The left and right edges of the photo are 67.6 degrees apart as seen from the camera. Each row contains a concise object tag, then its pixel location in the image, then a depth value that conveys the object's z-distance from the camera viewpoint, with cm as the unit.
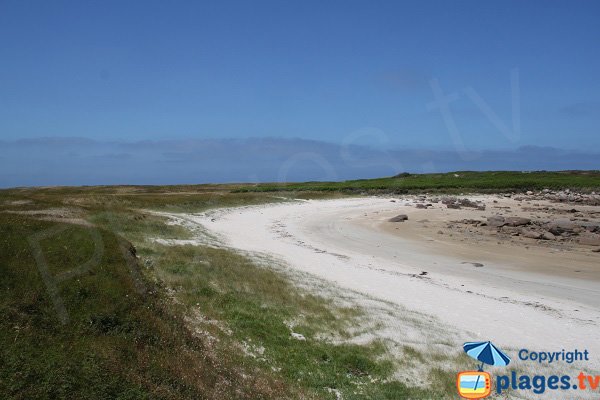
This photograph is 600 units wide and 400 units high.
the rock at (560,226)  3825
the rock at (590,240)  3384
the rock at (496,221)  4380
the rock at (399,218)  5140
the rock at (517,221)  4290
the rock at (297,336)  1400
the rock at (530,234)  3725
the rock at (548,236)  3655
